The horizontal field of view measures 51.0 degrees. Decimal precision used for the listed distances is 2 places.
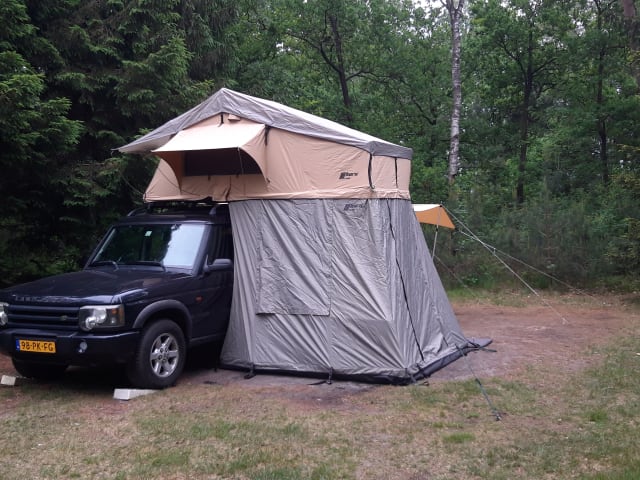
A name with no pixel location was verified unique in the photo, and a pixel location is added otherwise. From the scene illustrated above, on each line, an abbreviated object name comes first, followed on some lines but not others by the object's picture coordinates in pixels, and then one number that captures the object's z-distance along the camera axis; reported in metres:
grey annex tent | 7.50
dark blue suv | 6.55
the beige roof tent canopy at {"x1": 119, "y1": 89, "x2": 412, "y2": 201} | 7.77
